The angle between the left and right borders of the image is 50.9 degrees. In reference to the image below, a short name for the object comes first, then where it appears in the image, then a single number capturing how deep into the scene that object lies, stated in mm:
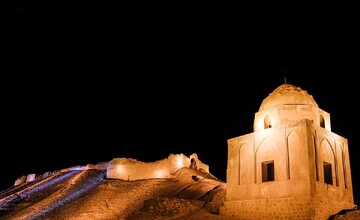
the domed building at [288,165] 16391
